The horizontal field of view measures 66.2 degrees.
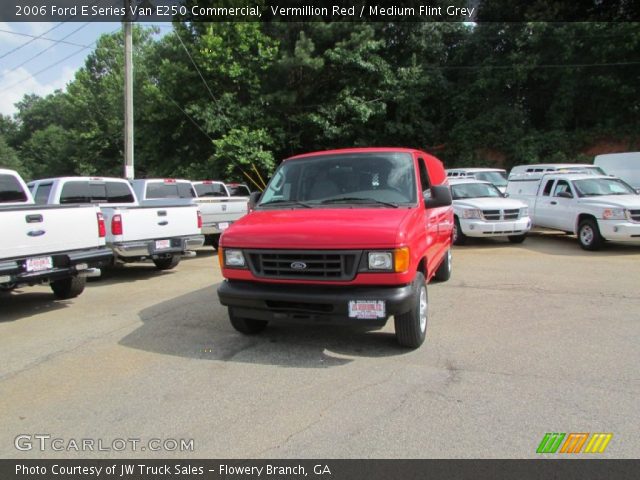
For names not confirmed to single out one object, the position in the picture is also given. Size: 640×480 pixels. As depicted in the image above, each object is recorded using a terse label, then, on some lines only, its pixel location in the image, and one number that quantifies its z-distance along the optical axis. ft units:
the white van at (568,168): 54.30
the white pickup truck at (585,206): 35.14
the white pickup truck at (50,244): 20.12
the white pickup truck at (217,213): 40.19
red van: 14.47
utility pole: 53.52
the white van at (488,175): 61.16
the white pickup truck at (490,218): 39.78
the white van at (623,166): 57.59
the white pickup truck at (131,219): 28.66
